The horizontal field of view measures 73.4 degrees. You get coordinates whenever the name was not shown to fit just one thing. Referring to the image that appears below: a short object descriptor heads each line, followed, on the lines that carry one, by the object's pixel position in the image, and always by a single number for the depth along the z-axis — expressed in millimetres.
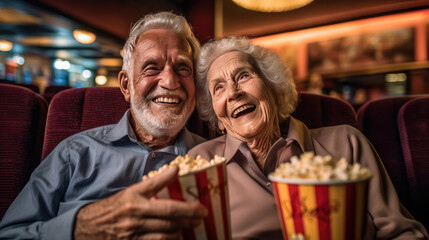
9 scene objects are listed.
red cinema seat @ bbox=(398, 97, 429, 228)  1390
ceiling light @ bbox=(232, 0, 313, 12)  4449
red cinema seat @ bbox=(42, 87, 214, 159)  1489
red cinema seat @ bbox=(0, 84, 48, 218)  1362
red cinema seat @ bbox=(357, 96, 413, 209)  1474
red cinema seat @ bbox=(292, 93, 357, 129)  1583
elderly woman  1015
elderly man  1009
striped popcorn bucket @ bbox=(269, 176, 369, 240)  592
